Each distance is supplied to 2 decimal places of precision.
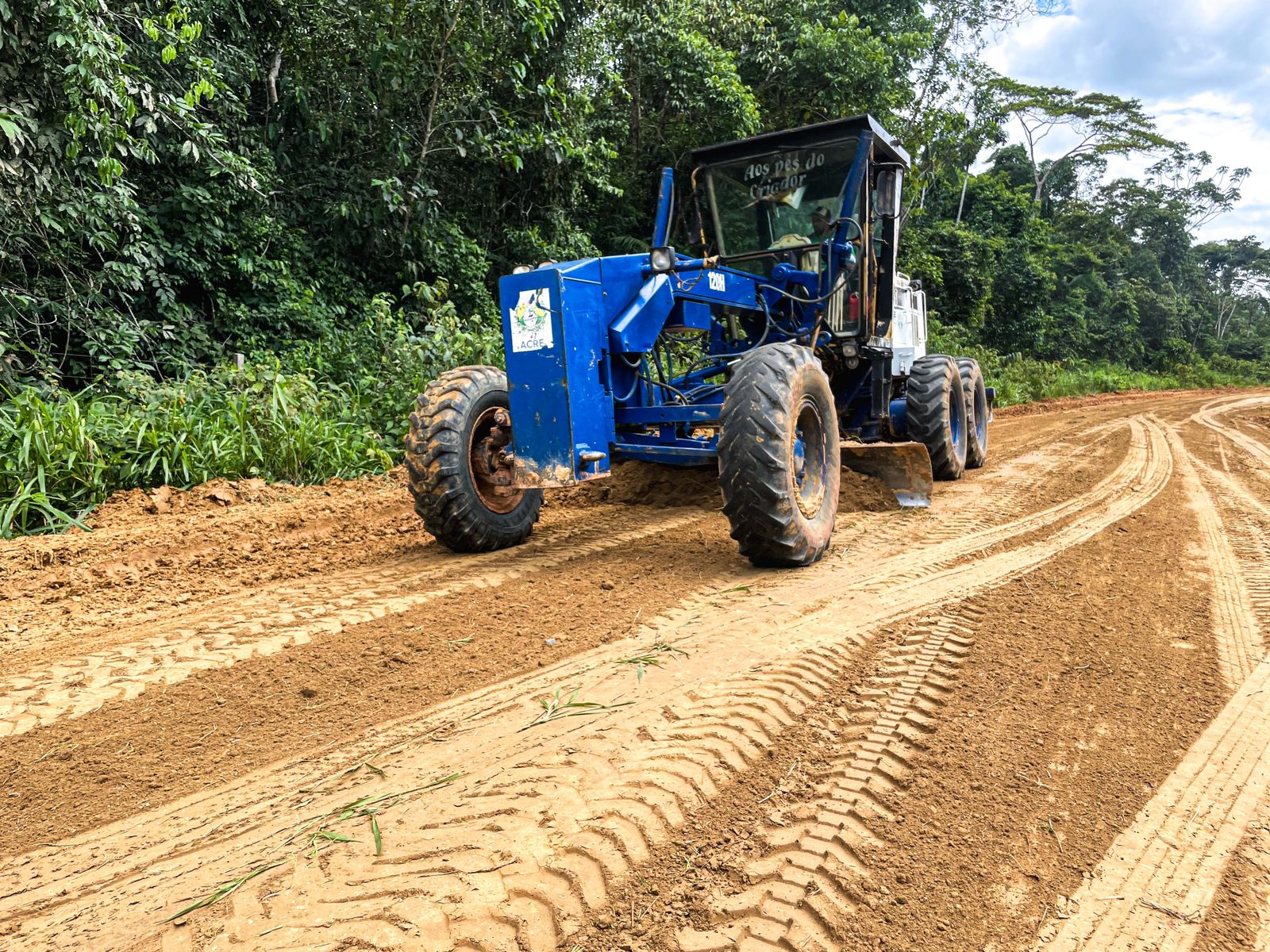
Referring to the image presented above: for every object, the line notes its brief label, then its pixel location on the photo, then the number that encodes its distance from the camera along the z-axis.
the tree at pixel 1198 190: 41.47
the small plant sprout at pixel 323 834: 1.88
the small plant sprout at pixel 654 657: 3.15
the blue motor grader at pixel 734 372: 4.46
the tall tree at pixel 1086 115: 32.47
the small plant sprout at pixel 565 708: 2.73
